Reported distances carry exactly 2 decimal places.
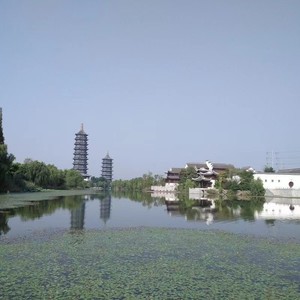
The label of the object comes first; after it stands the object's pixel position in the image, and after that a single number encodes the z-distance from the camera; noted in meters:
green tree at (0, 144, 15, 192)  37.44
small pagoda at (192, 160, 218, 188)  62.72
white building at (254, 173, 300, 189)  58.66
